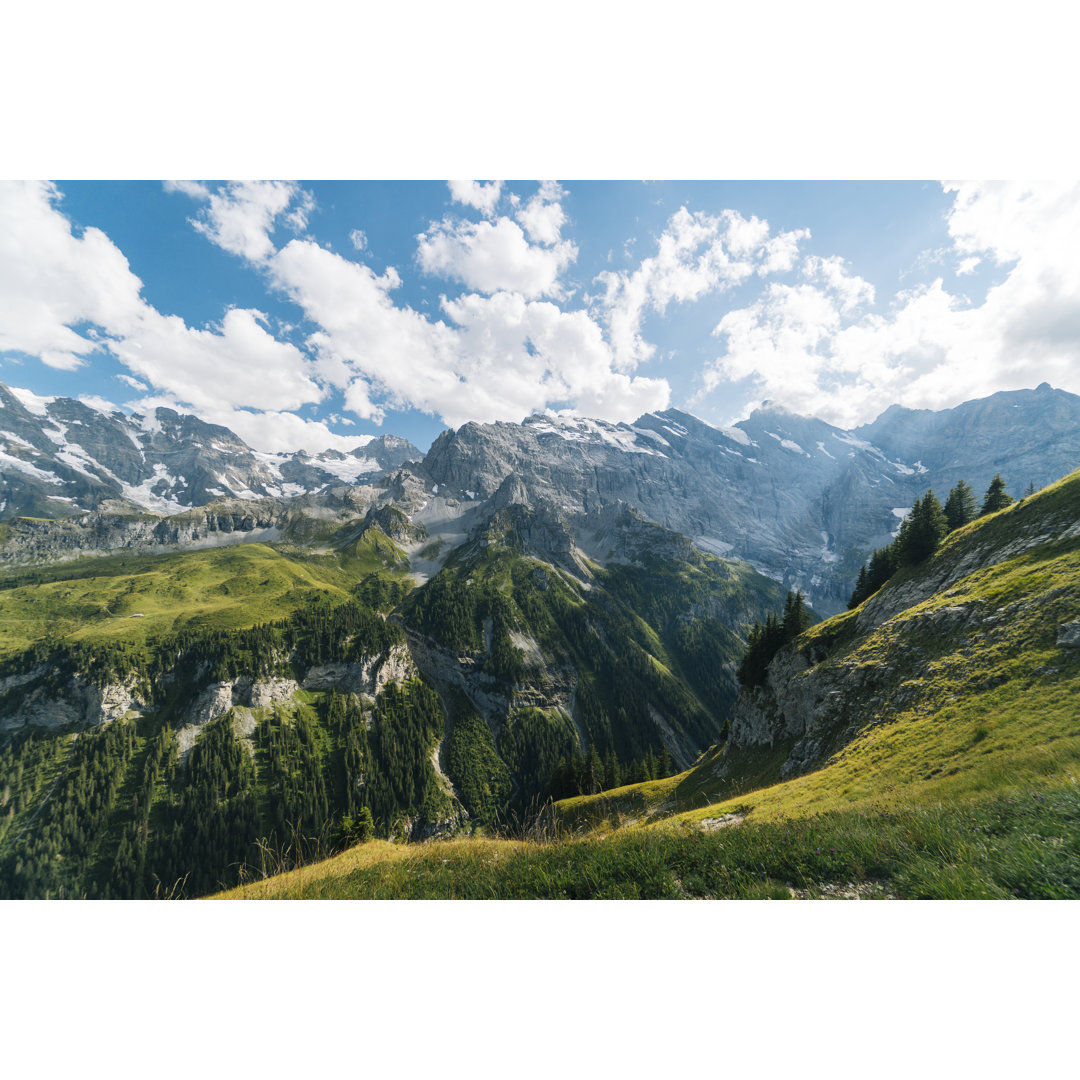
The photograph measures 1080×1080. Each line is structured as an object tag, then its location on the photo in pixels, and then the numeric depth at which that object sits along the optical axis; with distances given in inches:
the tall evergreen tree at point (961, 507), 1792.6
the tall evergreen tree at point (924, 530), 1385.3
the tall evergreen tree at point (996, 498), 1656.0
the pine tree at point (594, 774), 2348.7
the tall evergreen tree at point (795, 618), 1647.4
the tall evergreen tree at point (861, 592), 1889.8
